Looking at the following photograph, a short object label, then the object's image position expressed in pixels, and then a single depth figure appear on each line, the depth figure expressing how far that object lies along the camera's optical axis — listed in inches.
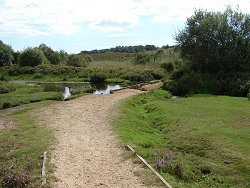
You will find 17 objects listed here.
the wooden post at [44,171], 292.0
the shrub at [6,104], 722.8
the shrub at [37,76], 1524.3
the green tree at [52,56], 2177.9
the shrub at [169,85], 967.4
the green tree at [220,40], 984.0
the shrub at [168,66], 1413.0
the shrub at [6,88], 959.9
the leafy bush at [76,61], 1975.2
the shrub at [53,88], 1016.5
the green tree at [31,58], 1853.8
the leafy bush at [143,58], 1873.5
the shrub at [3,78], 1369.1
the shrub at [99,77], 1329.9
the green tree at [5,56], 2050.1
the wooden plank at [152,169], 294.0
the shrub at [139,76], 1265.9
